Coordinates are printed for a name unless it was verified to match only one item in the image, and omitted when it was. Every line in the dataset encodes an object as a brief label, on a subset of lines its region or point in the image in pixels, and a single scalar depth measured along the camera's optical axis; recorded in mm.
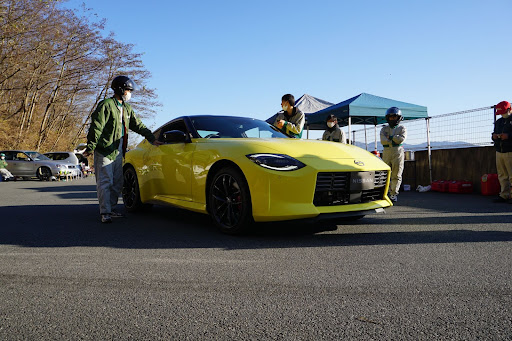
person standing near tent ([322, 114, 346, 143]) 9141
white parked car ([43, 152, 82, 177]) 22906
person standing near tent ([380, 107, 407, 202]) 8438
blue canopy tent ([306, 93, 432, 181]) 13727
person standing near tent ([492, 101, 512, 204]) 8183
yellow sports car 4168
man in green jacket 5559
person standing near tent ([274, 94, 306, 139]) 6871
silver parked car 21241
